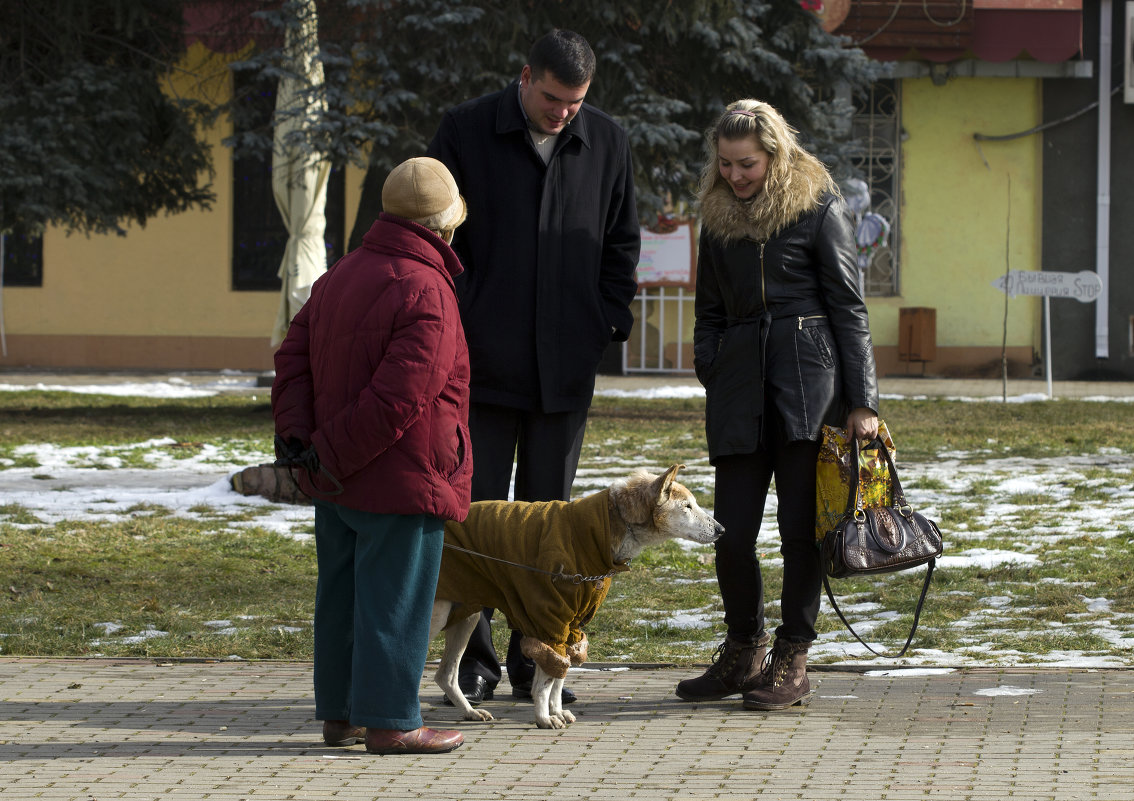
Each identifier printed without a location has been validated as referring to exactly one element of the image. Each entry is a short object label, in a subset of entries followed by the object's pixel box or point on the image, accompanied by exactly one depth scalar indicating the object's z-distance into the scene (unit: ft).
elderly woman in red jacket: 26.71
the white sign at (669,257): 135.20
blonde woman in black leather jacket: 31.26
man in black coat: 32.43
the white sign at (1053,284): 108.97
